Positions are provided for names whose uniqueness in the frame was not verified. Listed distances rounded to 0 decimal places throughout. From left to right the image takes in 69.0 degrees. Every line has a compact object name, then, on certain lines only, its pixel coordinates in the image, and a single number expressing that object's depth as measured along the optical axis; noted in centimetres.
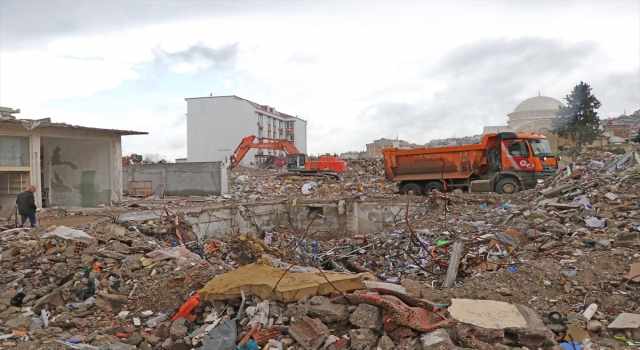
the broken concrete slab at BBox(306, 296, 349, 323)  449
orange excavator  2358
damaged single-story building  1444
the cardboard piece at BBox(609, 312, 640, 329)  448
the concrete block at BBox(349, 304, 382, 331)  435
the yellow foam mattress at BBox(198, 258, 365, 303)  485
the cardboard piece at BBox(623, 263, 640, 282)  545
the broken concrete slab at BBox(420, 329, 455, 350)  399
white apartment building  4753
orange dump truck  1408
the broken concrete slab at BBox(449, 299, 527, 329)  445
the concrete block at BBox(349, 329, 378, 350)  418
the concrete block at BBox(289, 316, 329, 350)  423
